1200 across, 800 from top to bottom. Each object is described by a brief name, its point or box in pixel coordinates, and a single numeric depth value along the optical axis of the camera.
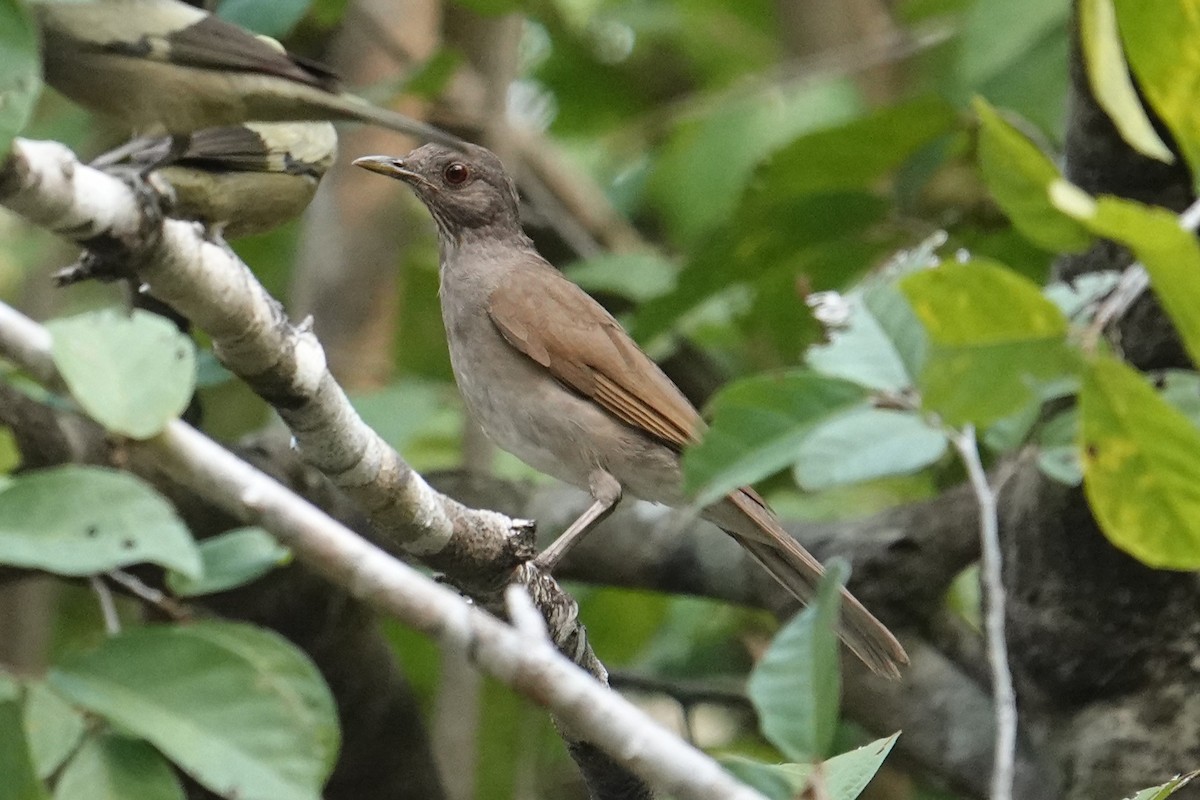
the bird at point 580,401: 8.99
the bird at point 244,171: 7.90
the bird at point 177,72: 6.95
